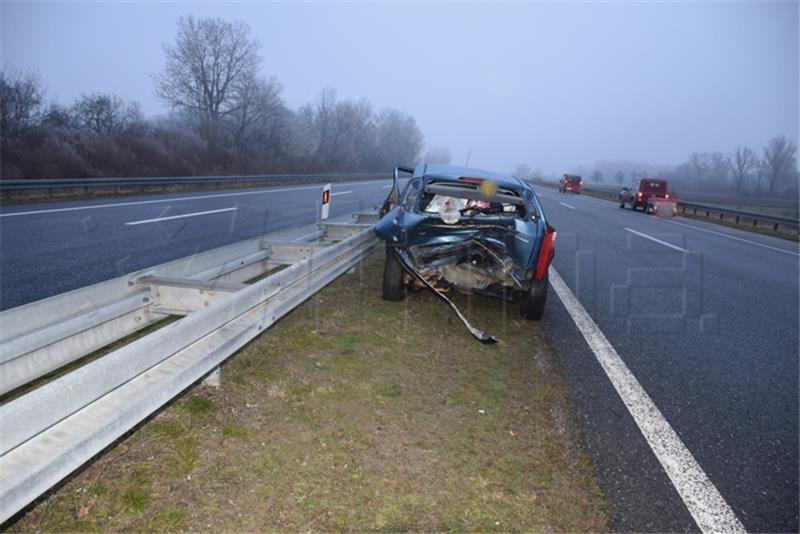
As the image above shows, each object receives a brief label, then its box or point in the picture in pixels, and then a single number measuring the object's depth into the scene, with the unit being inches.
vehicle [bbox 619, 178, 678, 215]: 1068.0
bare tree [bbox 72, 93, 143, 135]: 1111.6
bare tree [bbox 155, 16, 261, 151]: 1700.3
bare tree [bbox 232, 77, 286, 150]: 1774.5
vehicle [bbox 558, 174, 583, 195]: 2009.1
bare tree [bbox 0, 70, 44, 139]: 802.2
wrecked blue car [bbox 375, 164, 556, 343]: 198.7
